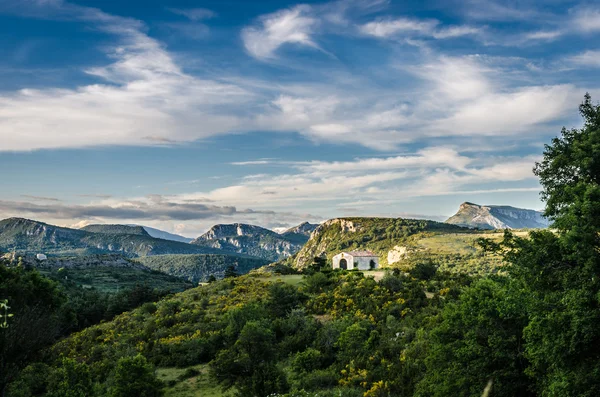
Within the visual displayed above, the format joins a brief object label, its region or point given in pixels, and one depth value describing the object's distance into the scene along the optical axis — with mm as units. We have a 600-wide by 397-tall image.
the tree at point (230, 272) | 83312
